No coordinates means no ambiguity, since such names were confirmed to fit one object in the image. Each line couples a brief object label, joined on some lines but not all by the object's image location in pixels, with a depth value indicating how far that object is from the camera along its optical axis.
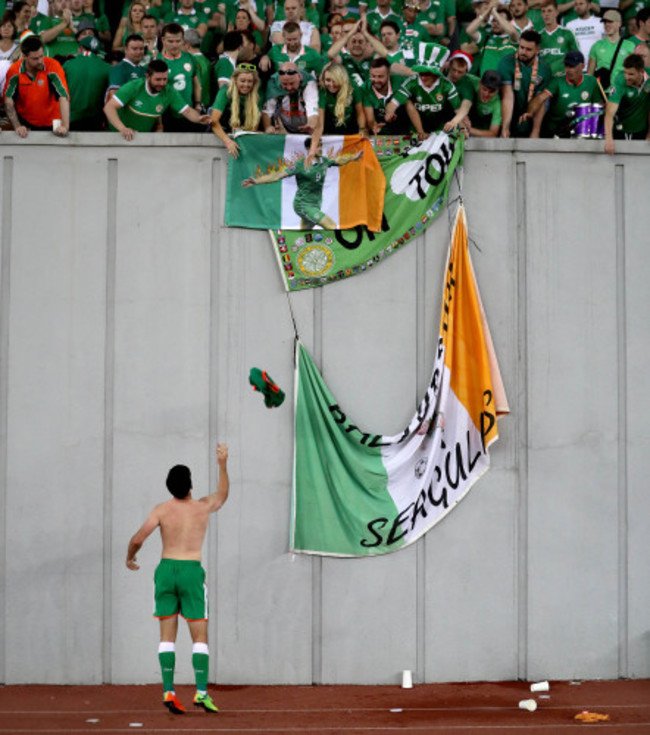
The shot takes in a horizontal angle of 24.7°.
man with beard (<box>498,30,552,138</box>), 16.58
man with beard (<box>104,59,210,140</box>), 16.11
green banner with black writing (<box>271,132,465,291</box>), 15.80
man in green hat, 16.22
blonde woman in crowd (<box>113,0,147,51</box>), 18.64
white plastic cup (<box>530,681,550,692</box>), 15.13
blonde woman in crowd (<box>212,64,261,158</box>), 15.88
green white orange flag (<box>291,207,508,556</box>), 15.57
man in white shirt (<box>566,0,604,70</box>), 18.80
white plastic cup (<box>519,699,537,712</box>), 14.30
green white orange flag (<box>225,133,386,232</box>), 15.84
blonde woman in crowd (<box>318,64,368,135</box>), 16.14
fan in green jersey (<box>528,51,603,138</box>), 16.59
